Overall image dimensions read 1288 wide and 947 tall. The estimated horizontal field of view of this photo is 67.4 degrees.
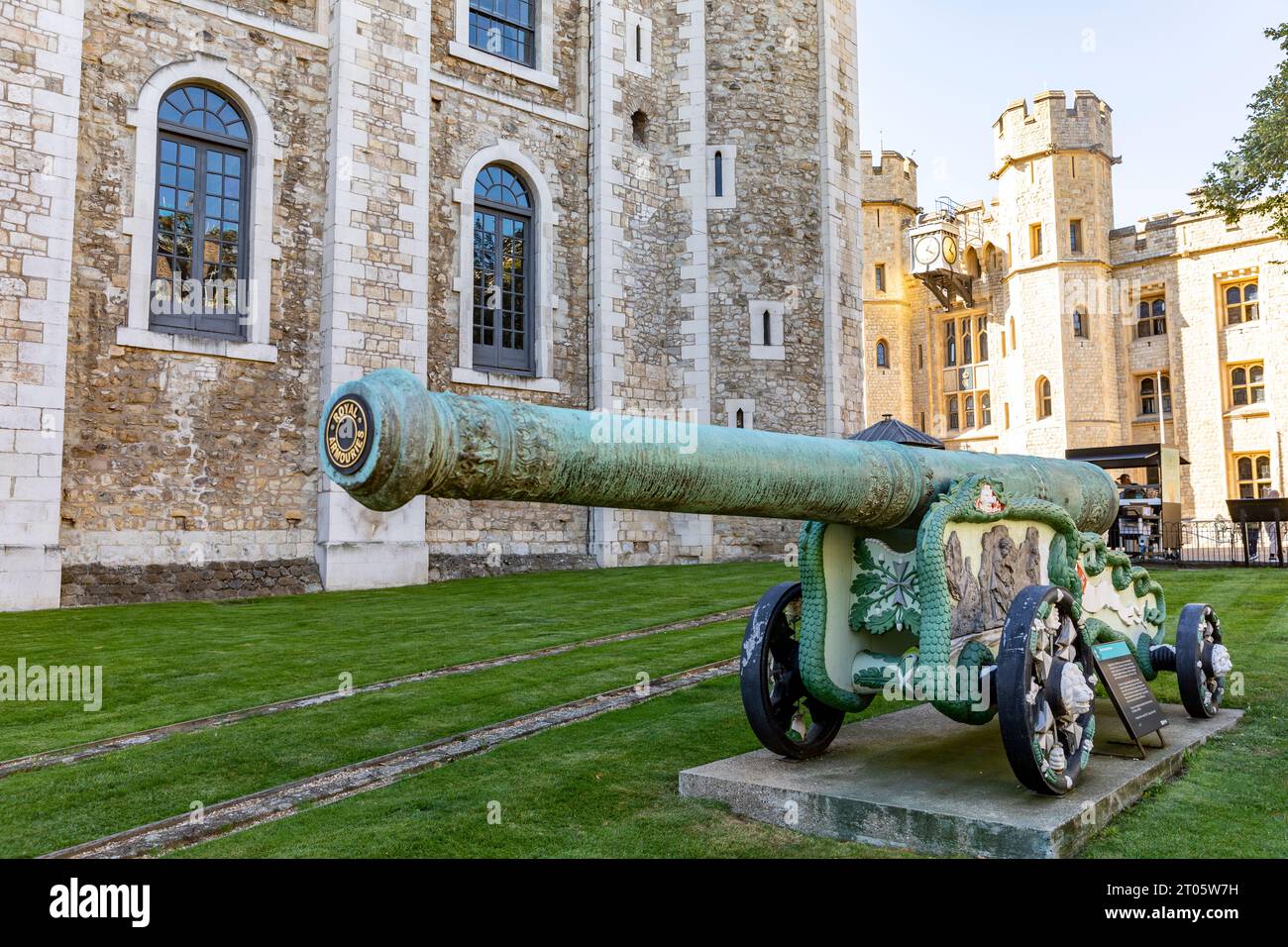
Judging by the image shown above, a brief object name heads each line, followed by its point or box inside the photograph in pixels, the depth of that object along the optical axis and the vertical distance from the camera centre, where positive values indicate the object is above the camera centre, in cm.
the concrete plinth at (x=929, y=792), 330 -103
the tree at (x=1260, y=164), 1622 +628
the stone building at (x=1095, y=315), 3244 +768
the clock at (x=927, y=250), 3788 +1087
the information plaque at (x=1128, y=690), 418 -74
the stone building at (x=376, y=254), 1195 +431
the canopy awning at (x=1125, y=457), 2038 +151
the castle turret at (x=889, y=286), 4034 +1036
